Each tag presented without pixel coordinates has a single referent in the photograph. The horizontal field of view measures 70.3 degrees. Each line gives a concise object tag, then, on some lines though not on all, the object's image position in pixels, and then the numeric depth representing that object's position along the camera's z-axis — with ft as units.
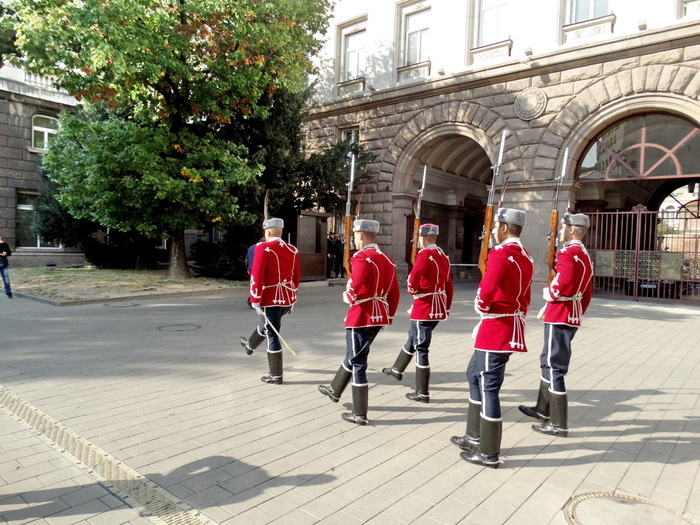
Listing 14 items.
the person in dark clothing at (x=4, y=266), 41.94
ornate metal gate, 49.78
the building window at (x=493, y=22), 56.85
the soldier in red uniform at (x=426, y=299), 17.66
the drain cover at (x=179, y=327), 29.73
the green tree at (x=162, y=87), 40.40
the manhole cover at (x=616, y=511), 10.23
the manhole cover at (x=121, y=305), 39.19
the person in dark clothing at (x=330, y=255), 67.87
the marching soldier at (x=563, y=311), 14.76
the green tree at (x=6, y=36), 52.18
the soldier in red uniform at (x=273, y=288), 18.95
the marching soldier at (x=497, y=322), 12.27
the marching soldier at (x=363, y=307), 15.12
